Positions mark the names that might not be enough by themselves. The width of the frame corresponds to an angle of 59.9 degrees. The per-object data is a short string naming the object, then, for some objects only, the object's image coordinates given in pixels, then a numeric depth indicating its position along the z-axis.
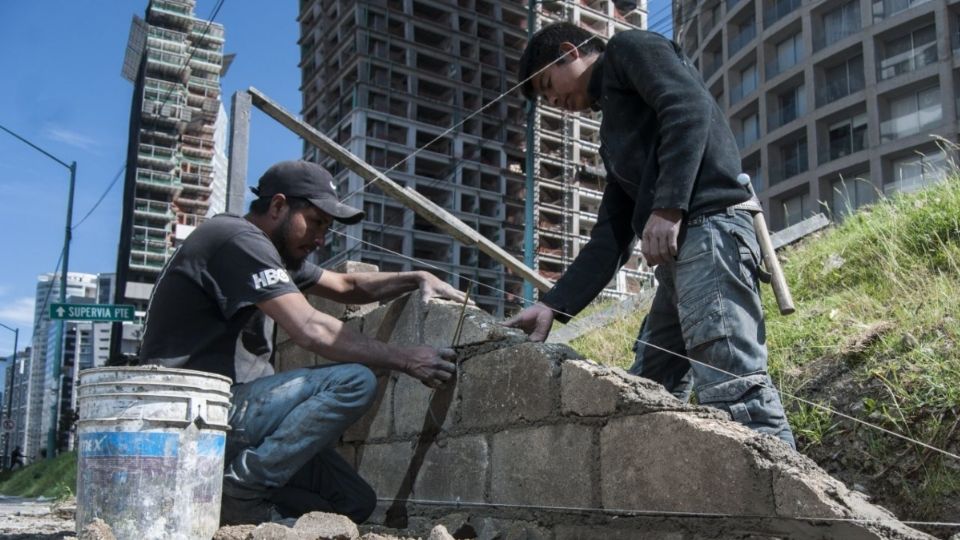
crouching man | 2.97
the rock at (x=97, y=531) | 2.36
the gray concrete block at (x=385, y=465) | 3.51
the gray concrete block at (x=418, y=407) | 3.26
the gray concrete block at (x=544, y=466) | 2.58
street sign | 13.98
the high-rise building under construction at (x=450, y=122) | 50.44
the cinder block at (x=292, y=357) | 4.55
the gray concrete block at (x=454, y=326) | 3.10
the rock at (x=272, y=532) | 2.40
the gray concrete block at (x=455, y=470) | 3.03
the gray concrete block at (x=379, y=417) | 3.71
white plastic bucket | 2.48
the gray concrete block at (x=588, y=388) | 2.53
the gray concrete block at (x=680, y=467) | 2.12
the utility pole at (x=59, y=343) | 20.27
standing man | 2.43
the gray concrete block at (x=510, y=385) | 2.78
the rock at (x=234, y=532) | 2.55
